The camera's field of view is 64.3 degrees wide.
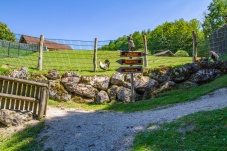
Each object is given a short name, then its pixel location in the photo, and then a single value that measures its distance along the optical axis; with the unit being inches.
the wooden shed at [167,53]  1241.6
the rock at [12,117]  250.2
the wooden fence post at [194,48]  445.6
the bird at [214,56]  438.8
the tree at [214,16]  1646.8
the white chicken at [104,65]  440.6
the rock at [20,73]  352.5
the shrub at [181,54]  1028.7
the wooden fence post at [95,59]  426.9
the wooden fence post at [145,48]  434.1
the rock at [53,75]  377.6
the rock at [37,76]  369.1
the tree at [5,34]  1400.6
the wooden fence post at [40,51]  401.6
